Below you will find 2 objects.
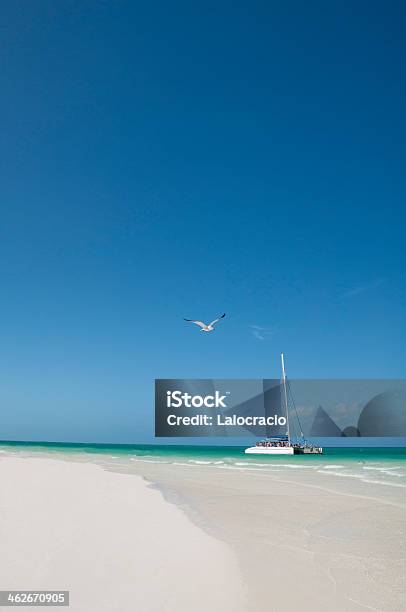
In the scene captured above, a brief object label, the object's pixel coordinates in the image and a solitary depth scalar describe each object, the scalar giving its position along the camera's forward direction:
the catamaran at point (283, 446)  69.86
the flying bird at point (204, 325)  37.75
